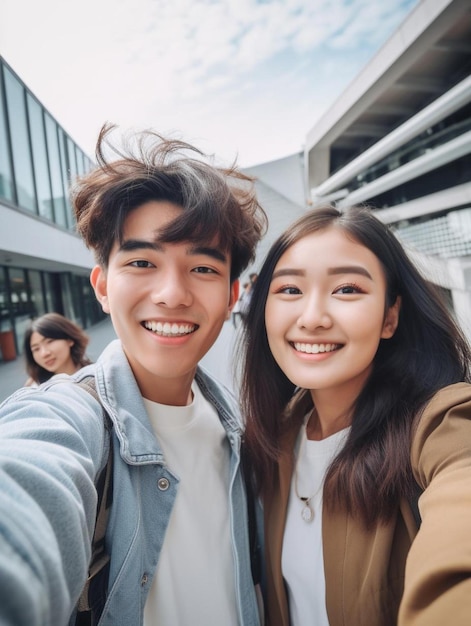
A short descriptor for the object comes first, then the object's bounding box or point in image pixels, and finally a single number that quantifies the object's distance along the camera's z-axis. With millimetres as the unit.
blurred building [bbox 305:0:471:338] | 7918
